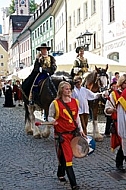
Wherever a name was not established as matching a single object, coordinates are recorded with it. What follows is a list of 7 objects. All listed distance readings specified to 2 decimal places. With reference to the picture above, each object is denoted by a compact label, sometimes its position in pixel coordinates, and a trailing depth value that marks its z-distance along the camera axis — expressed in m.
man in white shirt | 10.41
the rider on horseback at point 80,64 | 12.73
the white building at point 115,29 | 21.72
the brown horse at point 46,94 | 11.16
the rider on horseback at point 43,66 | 11.53
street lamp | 21.96
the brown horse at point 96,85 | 10.96
